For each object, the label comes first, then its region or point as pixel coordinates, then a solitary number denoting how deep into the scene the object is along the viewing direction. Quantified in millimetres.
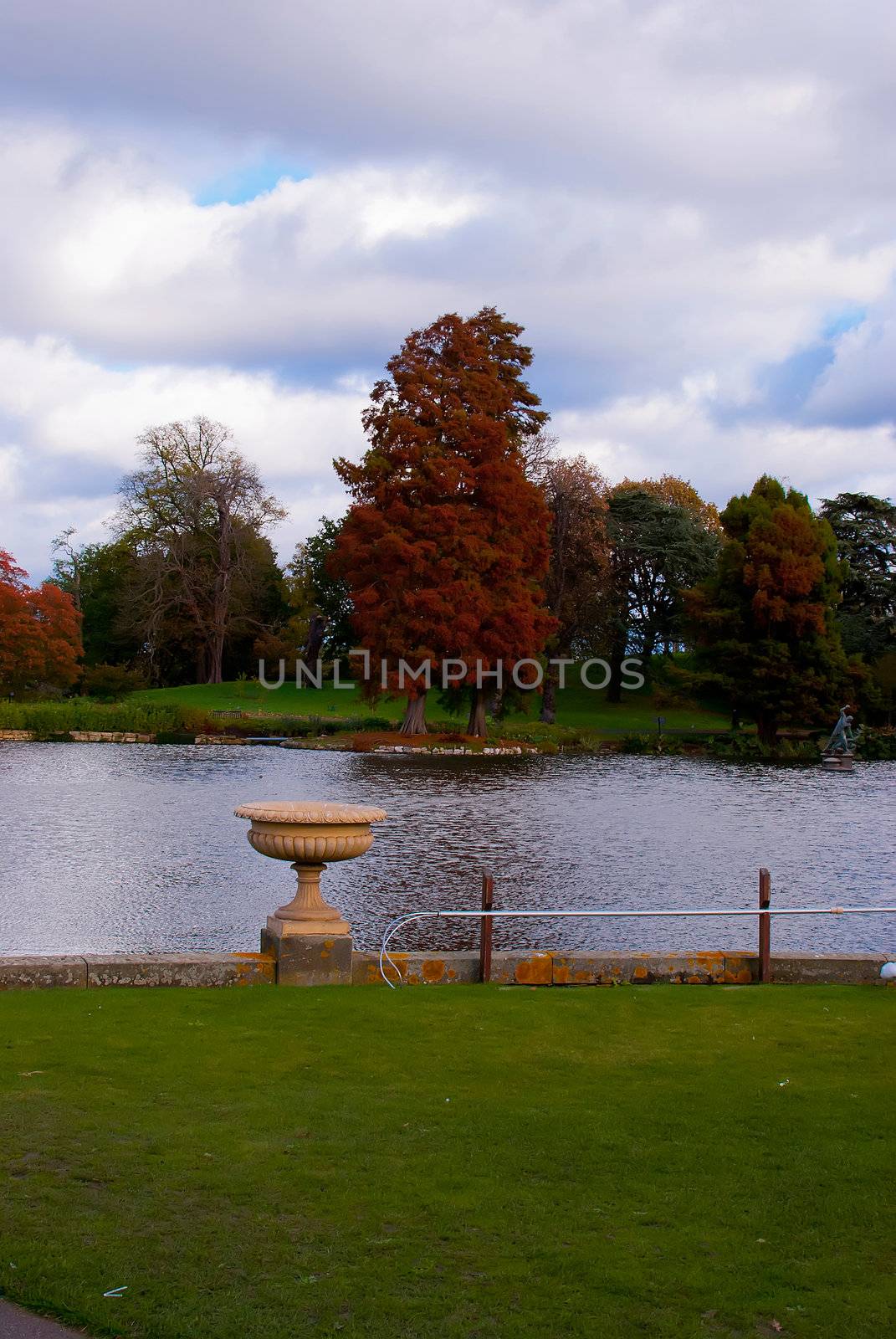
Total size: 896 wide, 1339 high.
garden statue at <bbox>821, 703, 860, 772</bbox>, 39906
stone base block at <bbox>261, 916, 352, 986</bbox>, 8617
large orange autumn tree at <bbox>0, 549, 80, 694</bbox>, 52812
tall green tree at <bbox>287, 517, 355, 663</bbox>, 67062
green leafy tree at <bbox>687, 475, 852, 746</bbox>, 47469
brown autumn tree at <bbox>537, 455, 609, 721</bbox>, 55750
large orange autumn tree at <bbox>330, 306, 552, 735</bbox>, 43219
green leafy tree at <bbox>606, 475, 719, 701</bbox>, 58719
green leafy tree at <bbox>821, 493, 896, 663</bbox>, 54719
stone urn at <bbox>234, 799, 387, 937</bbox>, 8594
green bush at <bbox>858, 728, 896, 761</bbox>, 46156
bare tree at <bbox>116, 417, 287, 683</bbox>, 67438
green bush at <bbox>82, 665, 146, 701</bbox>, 61750
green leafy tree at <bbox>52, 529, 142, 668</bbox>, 69312
